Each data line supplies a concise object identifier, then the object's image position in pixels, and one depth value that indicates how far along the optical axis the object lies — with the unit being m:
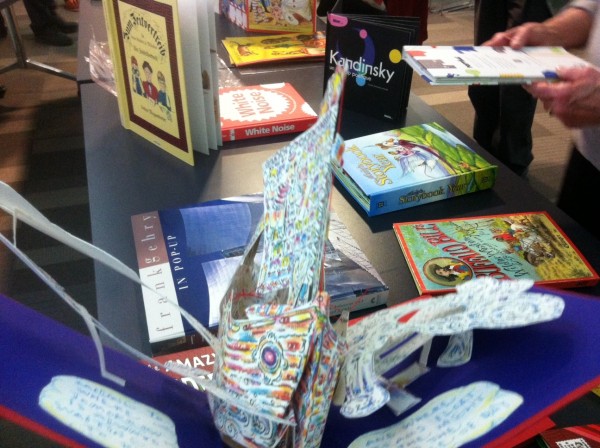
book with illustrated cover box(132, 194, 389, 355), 0.69
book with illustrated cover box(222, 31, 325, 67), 1.44
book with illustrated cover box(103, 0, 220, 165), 0.92
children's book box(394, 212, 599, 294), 0.76
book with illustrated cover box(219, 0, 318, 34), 1.55
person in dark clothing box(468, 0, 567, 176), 1.80
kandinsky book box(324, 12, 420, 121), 1.06
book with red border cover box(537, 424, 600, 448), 0.54
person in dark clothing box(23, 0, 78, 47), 3.46
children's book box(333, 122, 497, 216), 0.91
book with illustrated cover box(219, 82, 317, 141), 1.14
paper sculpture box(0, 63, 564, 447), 0.34
